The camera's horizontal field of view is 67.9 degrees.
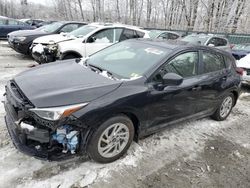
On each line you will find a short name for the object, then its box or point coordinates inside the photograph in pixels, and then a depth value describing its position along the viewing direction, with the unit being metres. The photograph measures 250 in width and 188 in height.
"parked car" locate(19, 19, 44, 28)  18.26
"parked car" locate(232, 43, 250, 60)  8.25
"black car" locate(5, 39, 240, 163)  2.11
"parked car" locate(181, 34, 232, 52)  8.01
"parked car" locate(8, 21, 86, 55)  7.18
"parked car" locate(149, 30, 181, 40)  9.33
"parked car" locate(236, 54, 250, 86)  5.43
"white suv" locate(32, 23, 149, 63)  5.88
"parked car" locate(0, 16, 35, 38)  11.72
